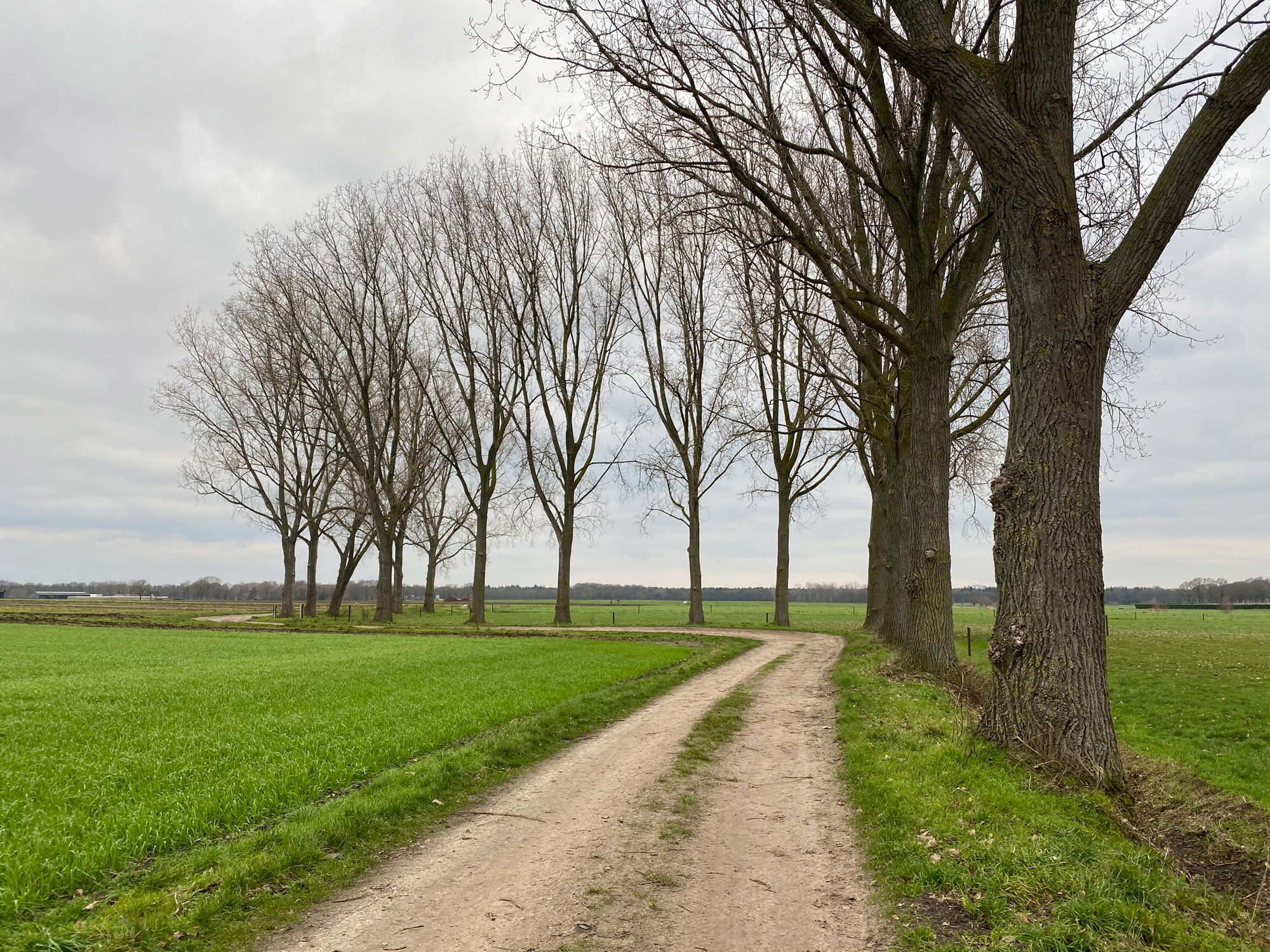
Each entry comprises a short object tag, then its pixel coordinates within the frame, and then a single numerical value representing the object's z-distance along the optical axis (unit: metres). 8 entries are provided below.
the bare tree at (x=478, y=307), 32.94
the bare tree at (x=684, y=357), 33.38
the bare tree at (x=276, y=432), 41.62
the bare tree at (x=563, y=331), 33.09
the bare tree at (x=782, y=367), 14.90
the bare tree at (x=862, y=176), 10.95
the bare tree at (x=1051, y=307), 6.75
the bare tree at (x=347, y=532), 46.31
